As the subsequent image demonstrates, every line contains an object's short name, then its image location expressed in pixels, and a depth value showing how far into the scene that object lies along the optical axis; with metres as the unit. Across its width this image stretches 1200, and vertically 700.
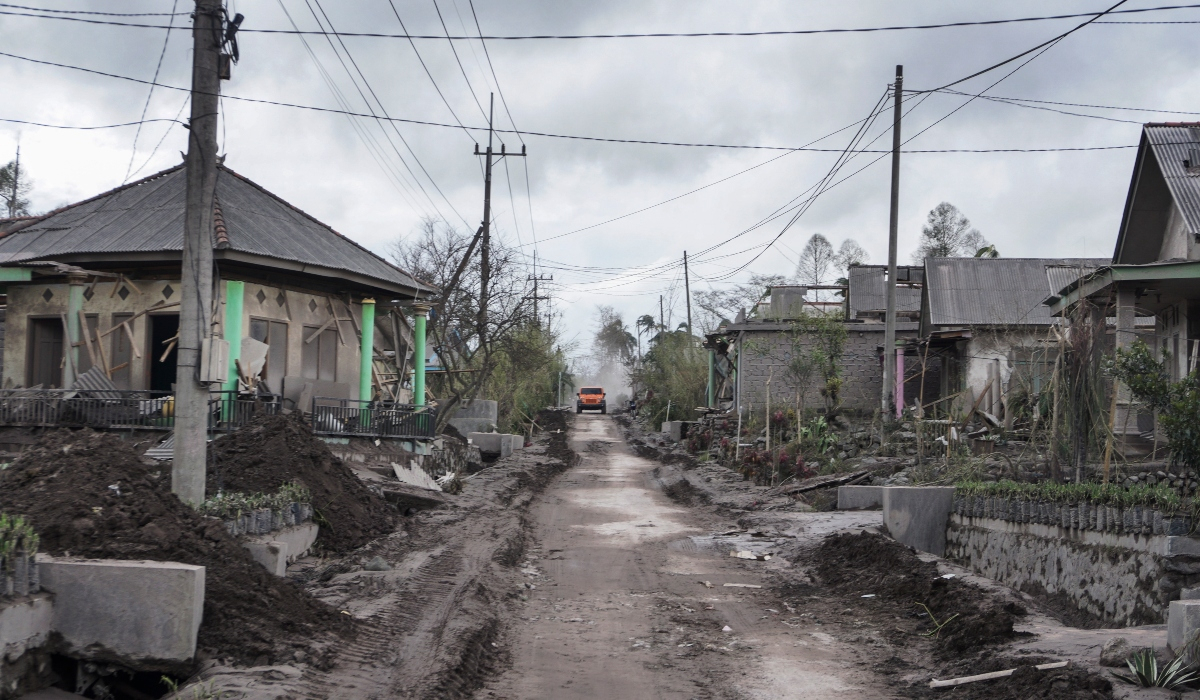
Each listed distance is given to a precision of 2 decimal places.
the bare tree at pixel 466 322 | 30.90
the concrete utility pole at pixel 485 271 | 31.53
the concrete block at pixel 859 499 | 17.25
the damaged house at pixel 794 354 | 30.59
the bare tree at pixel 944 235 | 58.22
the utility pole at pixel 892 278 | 22.92
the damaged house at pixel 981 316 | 24.94
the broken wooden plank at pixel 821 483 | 19.17
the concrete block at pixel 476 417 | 33.94
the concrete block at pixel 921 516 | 13.56
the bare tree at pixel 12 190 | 56.06
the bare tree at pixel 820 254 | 68.31
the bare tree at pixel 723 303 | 65.25
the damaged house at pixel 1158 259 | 15.07
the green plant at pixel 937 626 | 8.77
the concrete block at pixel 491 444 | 30.56
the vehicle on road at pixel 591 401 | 68.81
